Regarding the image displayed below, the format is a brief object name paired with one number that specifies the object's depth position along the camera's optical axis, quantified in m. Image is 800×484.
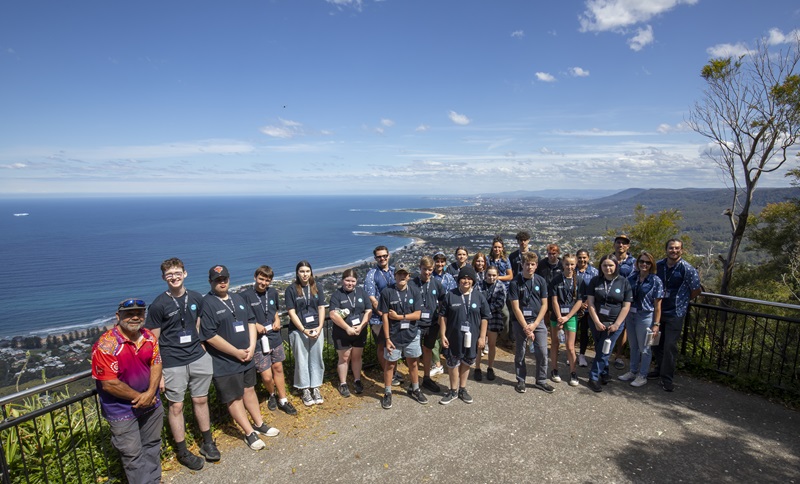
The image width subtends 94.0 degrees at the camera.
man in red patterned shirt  3.00
